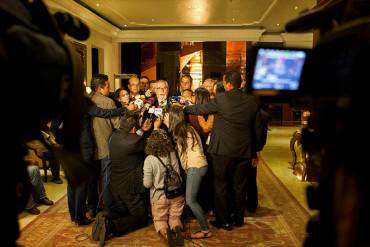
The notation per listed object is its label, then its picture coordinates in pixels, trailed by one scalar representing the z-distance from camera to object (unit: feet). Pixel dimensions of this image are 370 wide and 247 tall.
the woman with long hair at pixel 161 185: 12.05
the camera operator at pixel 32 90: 2.52
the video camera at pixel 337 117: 2.43
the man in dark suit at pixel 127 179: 12.55
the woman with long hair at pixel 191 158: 12.63
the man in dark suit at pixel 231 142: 12.75
